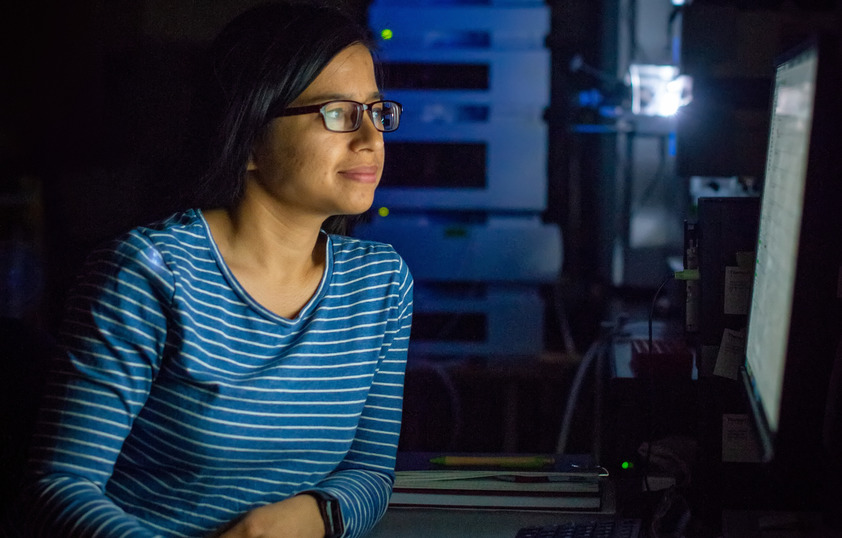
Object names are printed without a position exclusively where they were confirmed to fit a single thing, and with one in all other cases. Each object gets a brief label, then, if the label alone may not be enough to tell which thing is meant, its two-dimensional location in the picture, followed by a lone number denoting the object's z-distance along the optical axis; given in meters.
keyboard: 2.01
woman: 2.04
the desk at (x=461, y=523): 2.10
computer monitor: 1.79
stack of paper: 2.15
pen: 2.20
